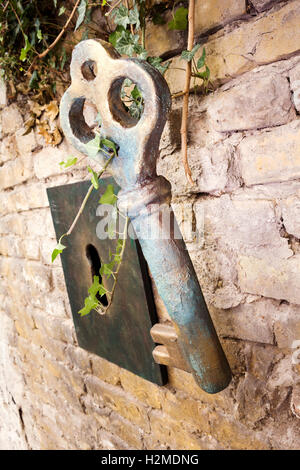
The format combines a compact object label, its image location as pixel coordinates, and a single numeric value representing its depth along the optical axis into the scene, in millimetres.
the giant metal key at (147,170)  581
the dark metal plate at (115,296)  969
